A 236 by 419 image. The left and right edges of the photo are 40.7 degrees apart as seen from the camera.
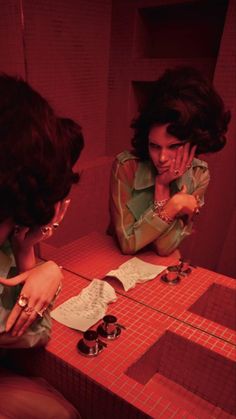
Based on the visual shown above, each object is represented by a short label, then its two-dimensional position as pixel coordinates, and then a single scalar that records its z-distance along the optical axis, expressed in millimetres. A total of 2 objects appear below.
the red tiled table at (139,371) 545
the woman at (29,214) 394
